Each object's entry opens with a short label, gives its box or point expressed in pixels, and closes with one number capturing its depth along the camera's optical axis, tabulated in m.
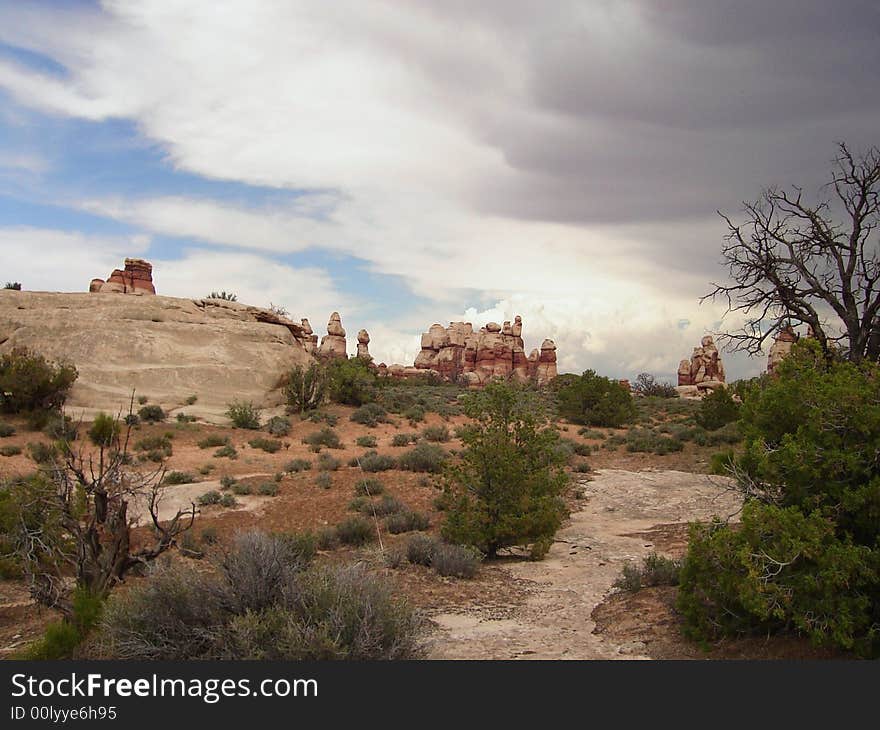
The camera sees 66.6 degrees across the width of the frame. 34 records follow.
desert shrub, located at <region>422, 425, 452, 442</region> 23.11
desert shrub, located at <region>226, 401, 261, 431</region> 23.61
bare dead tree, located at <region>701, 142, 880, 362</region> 14.20
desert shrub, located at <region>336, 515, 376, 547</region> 10.34
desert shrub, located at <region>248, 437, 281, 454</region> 19.92
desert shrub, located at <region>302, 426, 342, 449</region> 21.08
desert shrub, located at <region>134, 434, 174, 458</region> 17.88
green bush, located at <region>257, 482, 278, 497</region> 13.91
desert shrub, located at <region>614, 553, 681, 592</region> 7.63
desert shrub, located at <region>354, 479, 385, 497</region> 14.06
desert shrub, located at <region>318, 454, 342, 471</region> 17.08
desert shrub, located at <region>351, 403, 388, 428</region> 26.70
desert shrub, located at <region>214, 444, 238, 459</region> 18.33
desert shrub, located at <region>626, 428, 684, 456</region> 21.94
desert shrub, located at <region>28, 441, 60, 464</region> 14.95
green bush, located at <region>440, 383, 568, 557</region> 9.95
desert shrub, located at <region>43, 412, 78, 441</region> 18.43
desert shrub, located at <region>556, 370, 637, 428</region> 30.48
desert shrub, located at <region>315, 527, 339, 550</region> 9.91
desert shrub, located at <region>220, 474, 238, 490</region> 14.27
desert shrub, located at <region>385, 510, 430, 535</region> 11.26
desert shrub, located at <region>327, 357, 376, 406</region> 30.78
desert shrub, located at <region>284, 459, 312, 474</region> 16.81
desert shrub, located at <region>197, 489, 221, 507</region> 12.61
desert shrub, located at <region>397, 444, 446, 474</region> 16.88
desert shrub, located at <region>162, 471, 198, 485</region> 14.75
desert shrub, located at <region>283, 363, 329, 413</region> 27.69
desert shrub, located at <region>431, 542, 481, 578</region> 8.45
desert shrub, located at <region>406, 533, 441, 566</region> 8.87
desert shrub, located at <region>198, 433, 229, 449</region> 19.67
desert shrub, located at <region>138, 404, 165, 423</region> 22.48
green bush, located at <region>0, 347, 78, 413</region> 21.19
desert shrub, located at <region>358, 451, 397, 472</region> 16.98
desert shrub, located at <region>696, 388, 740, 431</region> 25.48
